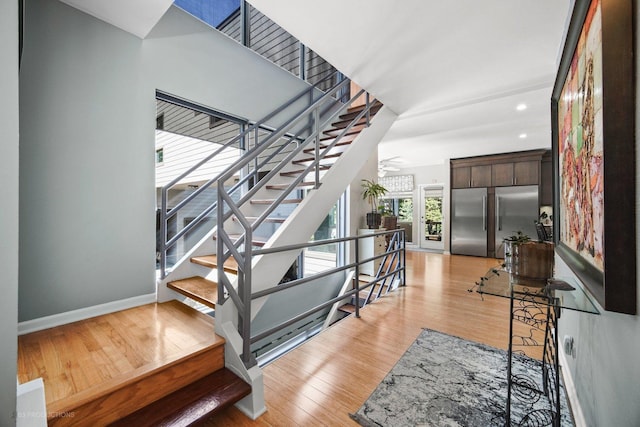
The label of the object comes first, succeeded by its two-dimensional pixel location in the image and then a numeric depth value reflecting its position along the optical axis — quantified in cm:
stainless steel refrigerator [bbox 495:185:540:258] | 614
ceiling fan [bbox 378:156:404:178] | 601
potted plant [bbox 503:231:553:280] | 148
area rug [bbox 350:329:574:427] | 154
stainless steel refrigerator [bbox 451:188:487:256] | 671
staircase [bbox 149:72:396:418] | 169
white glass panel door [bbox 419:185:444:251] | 773
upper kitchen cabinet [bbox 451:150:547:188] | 621
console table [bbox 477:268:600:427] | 120
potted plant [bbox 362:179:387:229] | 500
